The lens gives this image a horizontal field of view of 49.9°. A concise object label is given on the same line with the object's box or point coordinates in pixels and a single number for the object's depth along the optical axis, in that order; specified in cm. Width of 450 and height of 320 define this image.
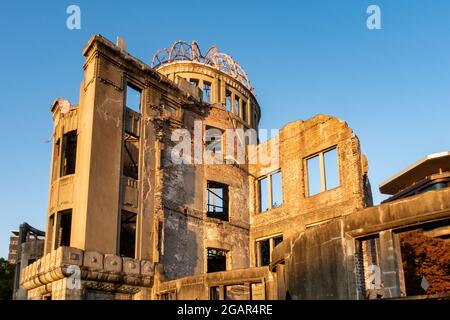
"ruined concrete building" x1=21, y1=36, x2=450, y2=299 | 1625
